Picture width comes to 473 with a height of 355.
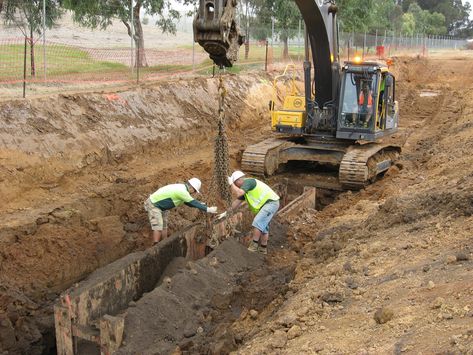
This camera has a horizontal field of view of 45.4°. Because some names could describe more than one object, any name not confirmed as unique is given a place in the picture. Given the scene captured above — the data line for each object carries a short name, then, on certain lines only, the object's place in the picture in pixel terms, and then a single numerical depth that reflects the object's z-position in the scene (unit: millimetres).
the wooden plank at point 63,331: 6766
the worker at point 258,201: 9375
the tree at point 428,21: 90006
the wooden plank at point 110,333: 6363
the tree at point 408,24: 74312
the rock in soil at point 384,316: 5253
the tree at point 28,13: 19516
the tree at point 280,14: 33188
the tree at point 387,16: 58938
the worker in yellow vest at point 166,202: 9133
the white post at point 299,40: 29248
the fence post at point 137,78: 17516
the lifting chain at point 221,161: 8812
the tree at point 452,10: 104688
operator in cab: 12336
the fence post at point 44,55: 16466
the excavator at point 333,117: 11883
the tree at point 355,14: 39244
